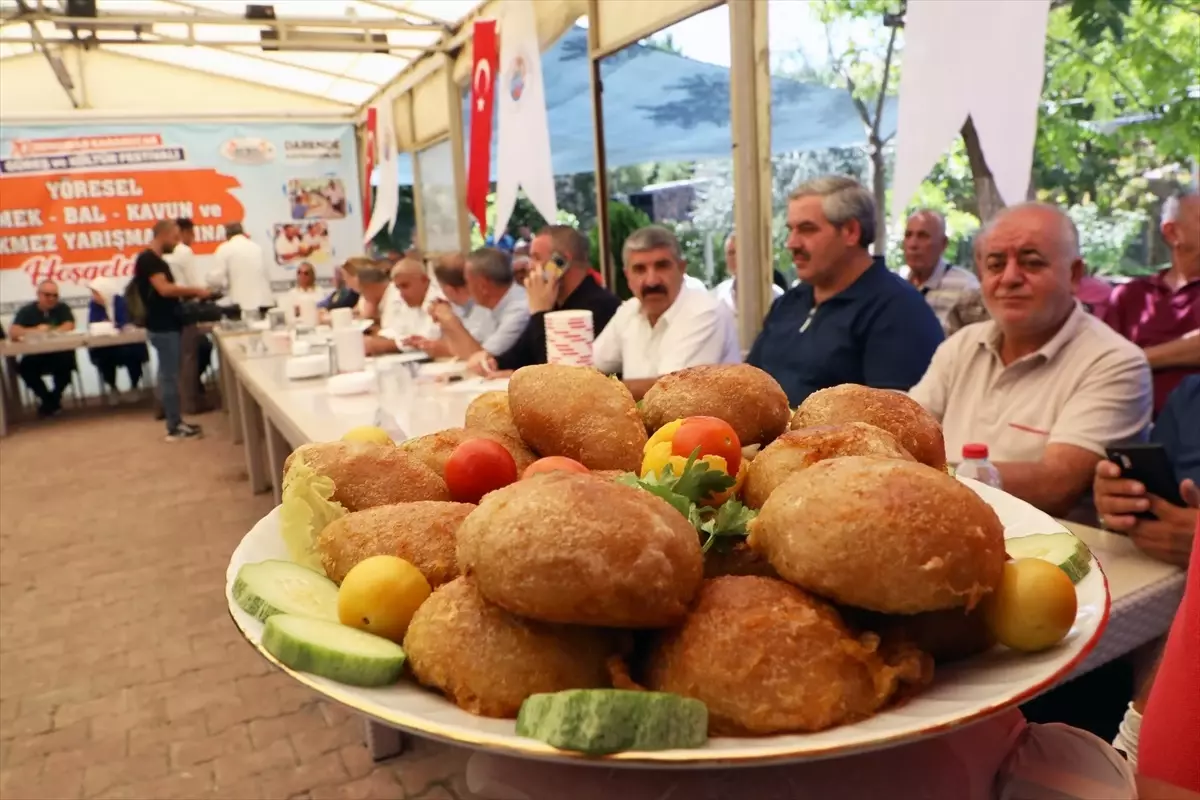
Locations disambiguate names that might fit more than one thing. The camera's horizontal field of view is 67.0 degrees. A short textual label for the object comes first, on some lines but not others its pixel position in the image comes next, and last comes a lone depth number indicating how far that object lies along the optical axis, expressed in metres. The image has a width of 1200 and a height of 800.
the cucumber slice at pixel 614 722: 0.58
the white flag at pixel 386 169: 10.08
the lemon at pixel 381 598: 0.75
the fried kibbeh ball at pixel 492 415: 1.14
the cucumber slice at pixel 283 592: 0.77
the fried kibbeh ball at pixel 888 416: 0.90
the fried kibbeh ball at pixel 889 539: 0.64
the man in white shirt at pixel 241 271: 9.87
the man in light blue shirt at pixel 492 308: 4.73
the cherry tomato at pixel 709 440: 0.86
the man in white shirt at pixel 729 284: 5.54
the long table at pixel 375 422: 1.56
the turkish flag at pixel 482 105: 6.56
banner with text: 10.41
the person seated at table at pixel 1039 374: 2.26
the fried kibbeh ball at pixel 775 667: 0.62
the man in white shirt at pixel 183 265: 9.88
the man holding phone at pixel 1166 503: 1.66
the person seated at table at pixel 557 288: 4.64
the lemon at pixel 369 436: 1.06
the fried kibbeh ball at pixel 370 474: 0.93
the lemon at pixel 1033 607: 0.68
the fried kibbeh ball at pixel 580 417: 0.99
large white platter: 0.58
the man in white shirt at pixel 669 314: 3.92
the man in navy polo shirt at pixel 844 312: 3.08
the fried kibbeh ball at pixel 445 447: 1.02
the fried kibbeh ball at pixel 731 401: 1.00
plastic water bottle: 1.75
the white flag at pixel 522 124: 5.39
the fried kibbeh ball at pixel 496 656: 0.66
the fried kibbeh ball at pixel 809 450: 0.80
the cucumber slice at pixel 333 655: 0.68
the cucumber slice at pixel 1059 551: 0.79
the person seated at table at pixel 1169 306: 3.40
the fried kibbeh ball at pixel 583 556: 0.63
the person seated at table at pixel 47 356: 9.45
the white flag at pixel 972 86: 2.54
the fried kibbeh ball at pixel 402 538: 0.80
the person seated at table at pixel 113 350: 10.18
